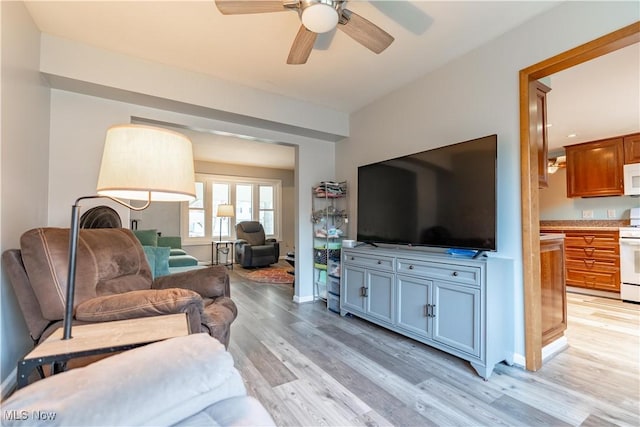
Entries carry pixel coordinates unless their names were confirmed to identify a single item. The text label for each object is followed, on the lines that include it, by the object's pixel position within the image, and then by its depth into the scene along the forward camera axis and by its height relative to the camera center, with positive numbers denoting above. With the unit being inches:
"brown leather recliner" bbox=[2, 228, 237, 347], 54.8 -14.2
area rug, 205.3 -41.2
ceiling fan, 64.7 +46.5
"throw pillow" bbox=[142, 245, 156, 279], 104.0 -12.8
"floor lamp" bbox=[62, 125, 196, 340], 42.4 +7.8
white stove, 150.7 -22.3
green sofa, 106.9 -14.6
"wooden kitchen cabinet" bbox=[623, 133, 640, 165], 166.4 +40.4
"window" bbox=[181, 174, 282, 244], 271.1 +13.4
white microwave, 163.2 +22.4
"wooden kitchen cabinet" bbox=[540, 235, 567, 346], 92.9 -22.6
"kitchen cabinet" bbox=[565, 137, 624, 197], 172.1 +31.3
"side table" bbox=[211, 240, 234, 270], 265.9 -27.8
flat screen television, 87.6 +7.7
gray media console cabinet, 81.3 -25.2
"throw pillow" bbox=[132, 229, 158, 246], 133.0 -7.8
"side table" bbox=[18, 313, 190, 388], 39.1 -17.7
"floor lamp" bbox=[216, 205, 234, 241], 251.1 +6.6
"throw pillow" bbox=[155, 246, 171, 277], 107.2 -15.0
